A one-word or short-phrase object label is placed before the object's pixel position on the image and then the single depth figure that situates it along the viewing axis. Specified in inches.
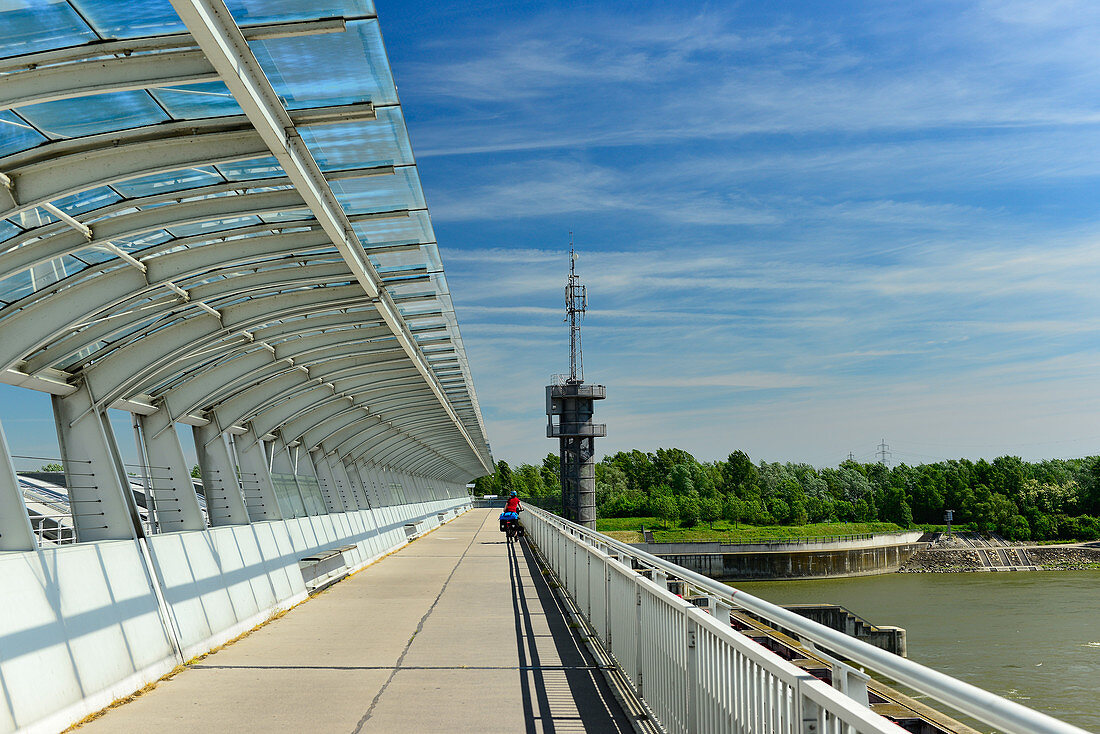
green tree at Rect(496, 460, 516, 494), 6508.4
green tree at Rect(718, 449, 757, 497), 6117.1
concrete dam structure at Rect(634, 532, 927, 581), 2906.0
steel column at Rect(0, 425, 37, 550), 302.8
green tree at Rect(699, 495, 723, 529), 4003.4
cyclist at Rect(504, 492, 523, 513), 1296.8
